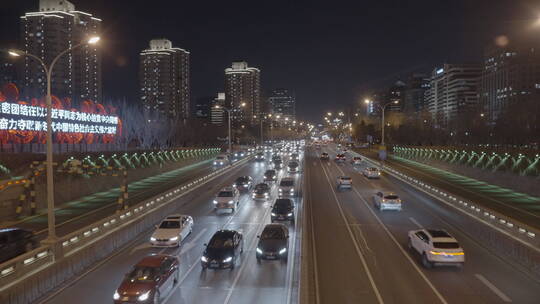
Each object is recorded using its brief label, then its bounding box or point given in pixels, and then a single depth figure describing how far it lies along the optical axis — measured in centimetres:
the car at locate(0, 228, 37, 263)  1933
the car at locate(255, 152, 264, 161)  7938
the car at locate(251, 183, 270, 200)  3850
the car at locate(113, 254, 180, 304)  1498
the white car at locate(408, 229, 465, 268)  1962
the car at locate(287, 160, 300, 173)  5978
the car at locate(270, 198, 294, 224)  2889
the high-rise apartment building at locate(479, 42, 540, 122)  16338
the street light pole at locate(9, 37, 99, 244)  1827
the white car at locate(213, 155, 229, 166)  7069
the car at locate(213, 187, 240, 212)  3325
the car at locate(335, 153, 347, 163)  7725
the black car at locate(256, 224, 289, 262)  2069
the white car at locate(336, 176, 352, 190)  4450
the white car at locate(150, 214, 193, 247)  2358
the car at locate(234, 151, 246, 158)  8994
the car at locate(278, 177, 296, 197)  3972
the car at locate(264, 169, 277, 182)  4944
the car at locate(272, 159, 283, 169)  6625
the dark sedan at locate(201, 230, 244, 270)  1945
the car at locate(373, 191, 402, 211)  3309
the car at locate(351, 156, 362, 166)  7249
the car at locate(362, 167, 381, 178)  5300
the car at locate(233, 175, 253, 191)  4375
